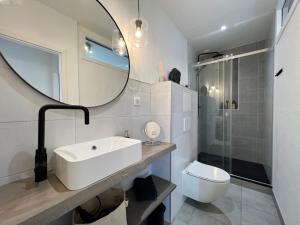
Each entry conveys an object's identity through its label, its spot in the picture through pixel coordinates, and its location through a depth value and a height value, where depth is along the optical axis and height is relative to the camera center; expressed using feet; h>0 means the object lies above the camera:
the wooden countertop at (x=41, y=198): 1.44 -1.09
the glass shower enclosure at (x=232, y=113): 8.16 -0.15
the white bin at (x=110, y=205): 2.31 -1.90
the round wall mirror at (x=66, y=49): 2.22 +1.24
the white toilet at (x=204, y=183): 4.64 -2.52
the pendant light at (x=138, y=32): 4.18 +2.45
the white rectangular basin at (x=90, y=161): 1.89 -0.83
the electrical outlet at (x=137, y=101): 4.27 +0.31
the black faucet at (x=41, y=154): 2.09 -0.67
